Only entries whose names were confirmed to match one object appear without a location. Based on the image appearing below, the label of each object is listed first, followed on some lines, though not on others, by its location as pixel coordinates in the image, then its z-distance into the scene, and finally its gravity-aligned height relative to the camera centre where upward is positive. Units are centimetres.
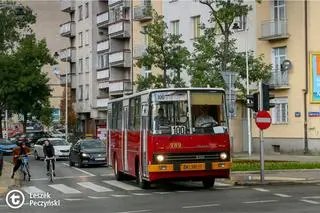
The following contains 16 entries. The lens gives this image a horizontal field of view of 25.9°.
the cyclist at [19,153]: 2753 -91
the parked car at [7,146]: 6059 -140
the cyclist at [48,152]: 2733 -87
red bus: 2055 -18
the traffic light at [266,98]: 2338 +102
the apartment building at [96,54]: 6838 +833
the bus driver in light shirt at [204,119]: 2083 +29
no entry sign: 2350 +32
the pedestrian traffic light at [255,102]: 2361 +90
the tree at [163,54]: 4344 +472
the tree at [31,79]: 6862 +500
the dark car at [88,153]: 3672 -125
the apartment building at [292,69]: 4328 +376
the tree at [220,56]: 3731 +400
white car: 4656 -129
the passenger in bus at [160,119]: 2067 +30
